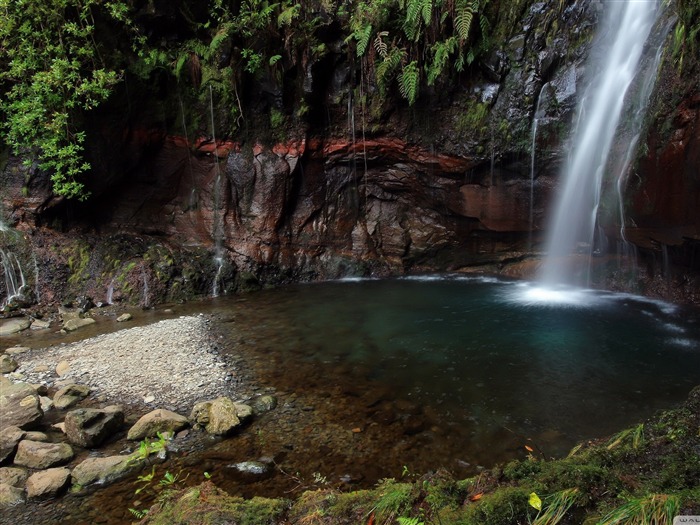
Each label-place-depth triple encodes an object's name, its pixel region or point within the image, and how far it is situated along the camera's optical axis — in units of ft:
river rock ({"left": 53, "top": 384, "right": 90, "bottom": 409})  19.51
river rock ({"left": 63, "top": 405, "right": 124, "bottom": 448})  15.94
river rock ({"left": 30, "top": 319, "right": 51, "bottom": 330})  31.91
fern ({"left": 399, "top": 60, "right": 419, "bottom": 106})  38.17
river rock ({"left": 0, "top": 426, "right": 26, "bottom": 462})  14.98
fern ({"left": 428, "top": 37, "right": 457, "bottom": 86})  37.40
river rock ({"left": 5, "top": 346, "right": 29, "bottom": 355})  26.61
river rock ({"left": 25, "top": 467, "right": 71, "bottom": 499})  13.16
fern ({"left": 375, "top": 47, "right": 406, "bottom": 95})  39.54
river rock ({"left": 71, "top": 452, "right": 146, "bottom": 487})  13.78
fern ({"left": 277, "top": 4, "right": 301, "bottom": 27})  40.09
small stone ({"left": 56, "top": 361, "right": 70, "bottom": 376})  23.12
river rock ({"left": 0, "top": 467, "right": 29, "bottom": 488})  13.65
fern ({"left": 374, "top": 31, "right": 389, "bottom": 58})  39.75
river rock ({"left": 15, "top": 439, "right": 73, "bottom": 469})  14.76
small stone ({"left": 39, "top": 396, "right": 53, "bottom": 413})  19.21
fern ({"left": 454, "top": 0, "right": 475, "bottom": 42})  35.70
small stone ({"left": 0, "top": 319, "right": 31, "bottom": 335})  30.86
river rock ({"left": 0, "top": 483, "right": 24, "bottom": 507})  12.90
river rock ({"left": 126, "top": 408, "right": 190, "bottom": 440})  16.25
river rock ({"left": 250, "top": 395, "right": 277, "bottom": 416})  18.44
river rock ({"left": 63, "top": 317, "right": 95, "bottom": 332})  31.37
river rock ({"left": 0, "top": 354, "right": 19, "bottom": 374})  23.56
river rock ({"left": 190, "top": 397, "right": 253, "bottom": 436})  16.57
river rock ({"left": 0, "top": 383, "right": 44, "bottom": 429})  16.88
